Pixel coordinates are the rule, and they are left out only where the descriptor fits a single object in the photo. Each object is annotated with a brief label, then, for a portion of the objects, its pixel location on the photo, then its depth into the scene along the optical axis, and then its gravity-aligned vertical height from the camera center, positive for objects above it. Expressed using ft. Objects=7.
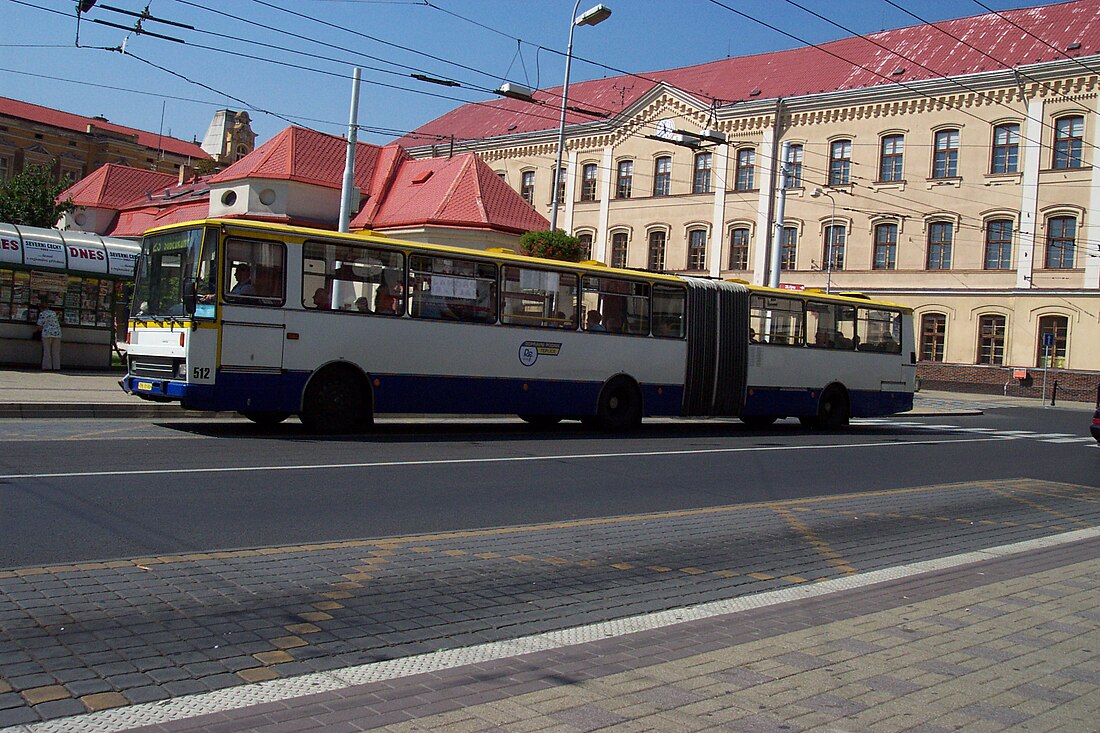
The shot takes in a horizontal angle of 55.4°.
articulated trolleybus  49.65 -0.10
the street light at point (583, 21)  89.97 +28.09
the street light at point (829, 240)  167.73 +19.03
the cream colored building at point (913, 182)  149.18 +28.26
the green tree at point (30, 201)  167.02 +16.41
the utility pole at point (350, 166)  79.51 +12.42
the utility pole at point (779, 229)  117.19 +14.07
